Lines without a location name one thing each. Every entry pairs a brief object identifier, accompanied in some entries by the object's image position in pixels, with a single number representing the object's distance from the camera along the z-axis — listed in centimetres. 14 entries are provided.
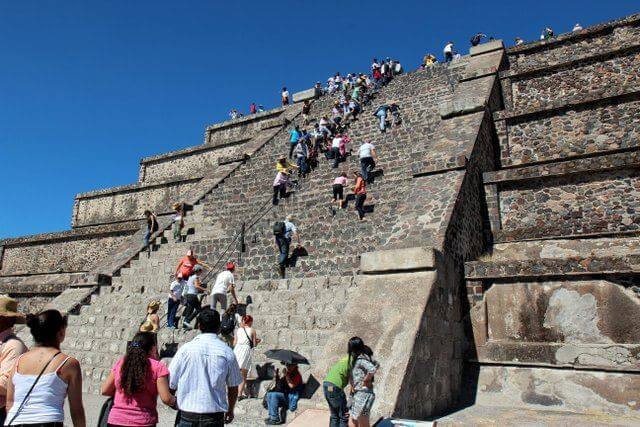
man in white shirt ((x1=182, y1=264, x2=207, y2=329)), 873
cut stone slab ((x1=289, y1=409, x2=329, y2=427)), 506
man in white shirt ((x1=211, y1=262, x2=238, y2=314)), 842
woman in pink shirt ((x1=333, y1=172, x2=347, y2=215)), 1123
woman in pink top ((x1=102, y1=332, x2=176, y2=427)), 327
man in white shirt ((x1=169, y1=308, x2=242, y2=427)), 335
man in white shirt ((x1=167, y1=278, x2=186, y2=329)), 899
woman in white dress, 650
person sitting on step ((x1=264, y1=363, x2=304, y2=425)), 574
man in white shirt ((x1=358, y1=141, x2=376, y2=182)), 1188
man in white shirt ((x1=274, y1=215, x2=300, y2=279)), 1002
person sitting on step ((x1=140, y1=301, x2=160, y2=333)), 795
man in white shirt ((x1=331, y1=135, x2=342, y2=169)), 1364
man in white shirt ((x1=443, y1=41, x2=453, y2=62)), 1966
